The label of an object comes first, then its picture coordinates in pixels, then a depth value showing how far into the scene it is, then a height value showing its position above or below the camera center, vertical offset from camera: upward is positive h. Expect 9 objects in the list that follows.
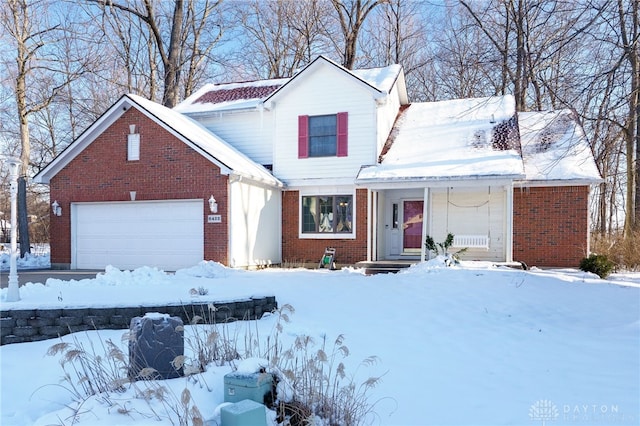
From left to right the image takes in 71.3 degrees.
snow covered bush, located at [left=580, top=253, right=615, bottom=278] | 11.11 -1.28
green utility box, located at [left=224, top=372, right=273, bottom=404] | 3.39 -1.33
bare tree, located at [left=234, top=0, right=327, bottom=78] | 26.27 +10.76
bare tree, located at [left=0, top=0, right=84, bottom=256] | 17.89 +6.39
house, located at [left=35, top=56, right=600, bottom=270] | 13.27 +0.91
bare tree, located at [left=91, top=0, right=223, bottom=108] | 22.89 +9.91
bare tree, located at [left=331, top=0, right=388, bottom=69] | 24.73 +10.90
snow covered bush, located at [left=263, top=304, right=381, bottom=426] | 3.43 -1.49
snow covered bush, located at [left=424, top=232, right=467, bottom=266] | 11.28 -1.00
